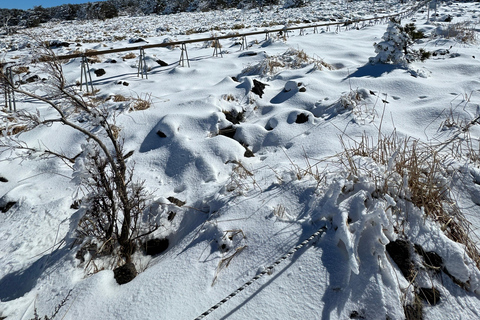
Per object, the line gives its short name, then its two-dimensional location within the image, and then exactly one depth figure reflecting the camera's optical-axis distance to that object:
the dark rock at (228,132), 3.85
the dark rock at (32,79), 6.68
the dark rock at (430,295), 1.52
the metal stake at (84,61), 5.88
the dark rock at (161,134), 3.81
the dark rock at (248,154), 3.36
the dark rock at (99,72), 6.89
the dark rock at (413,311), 1.46
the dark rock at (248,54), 7.28
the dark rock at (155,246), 2.36
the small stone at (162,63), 7.48
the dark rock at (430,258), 1.65
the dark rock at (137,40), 11.07
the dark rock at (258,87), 4.83
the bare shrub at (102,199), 1.88
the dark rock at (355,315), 1.46
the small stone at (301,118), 3.83
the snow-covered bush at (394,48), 5.34
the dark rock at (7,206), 2.95
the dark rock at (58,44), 11.10
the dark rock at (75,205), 2.78
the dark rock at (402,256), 1.64
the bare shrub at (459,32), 7.08
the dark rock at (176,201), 2.68
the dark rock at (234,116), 4.13
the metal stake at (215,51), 7.80
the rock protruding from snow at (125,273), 1.94
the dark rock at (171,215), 2.58
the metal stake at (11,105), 4.97
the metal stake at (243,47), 8.58
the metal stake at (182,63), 7.01
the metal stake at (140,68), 6.48
